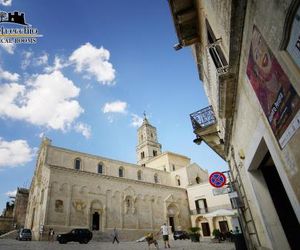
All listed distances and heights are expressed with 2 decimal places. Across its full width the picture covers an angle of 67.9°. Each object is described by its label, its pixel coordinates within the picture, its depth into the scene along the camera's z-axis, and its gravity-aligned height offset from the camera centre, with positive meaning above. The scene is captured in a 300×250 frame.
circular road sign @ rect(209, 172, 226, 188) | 8.09 +1.69
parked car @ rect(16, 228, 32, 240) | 24.38 +2.17
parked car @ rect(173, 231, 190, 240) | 28.92 +0.11
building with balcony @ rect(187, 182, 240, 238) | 34.00 +3.76
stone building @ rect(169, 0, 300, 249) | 2.52 +1.77
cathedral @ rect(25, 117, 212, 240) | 26.48 +6.25
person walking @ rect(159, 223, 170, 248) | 15.03 +0.34
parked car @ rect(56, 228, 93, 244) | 20.99 +1.19
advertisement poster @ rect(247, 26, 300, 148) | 2.55 +1.52
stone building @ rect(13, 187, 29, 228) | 39.41 +8.05
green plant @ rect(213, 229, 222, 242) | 19.59 -0.27
